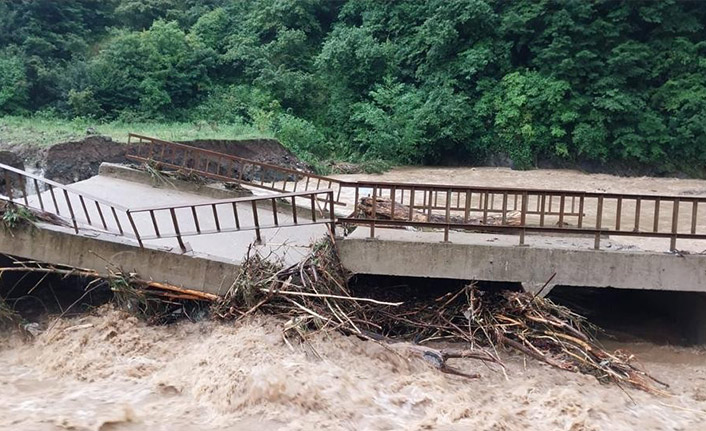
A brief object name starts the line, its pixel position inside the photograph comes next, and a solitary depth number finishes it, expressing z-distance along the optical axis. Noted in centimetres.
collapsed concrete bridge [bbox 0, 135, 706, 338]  743
